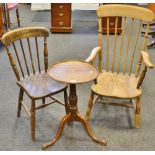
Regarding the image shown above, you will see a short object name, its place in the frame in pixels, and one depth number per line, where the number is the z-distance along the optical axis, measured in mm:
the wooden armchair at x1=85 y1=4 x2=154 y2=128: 2225
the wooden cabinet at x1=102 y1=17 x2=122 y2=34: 4484
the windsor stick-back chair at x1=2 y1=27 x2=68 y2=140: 2146
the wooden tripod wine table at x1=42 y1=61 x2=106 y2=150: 1963
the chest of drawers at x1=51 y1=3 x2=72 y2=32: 4434
